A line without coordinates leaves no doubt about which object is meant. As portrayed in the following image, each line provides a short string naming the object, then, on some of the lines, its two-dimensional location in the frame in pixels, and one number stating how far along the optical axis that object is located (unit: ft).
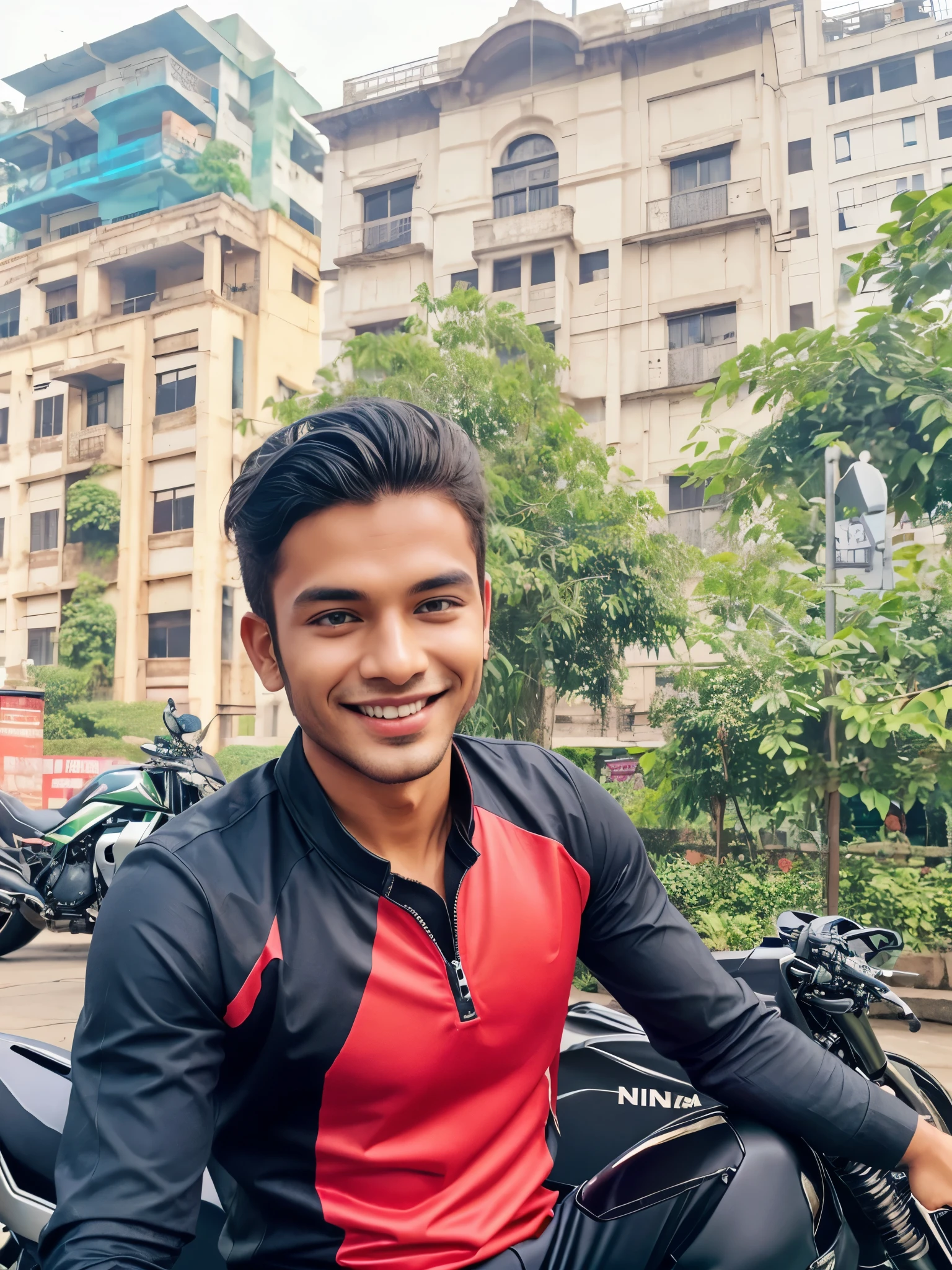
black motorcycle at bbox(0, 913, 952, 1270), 2.88
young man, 2.68
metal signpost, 12.20
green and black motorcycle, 12.43
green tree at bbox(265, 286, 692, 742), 14.58
